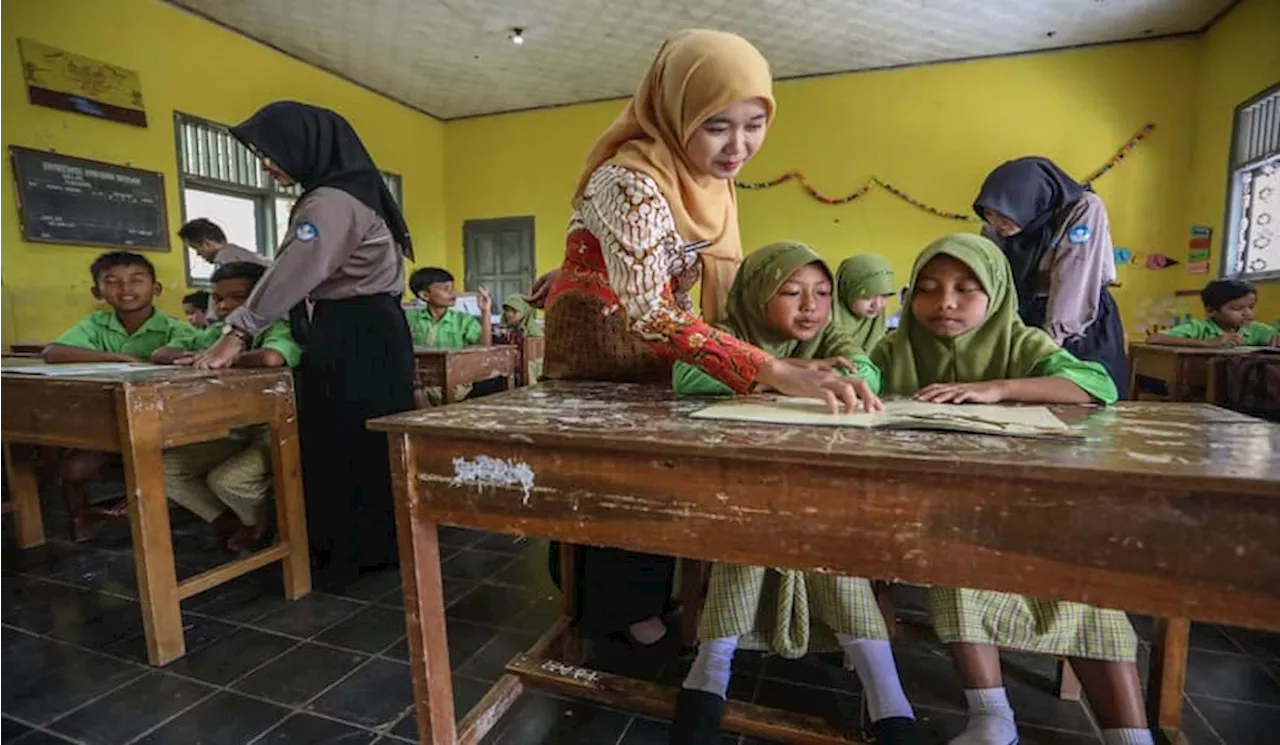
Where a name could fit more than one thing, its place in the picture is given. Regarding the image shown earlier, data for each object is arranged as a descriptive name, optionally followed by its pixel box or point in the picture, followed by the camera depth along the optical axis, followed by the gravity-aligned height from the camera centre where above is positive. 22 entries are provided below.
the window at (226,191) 4.58 +0.93
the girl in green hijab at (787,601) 1.13 -0.59
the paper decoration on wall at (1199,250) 4.67 +0.32
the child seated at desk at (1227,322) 3.37 -0.16
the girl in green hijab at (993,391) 1.06 -0.16
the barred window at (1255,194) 4.06 +0.66
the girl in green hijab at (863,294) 2.36 +0.02
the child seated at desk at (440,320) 4.41 -0.09
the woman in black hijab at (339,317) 1.83 -0.02
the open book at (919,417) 0.77 -0.16
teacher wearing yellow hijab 1.04 +0.12
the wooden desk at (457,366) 3.19 -0.32
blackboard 3.68 +0.69
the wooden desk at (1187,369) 2.62 -0.33
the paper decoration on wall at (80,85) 3.70 +1.40
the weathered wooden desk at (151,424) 1.55 -0.29
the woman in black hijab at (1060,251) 2.23 +0.16
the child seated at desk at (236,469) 2.00 -0.51
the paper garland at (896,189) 5.05 +1.02
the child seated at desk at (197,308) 4.06 +0.02
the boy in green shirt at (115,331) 2.37 -0.08
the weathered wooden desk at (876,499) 0.62 -0.23
